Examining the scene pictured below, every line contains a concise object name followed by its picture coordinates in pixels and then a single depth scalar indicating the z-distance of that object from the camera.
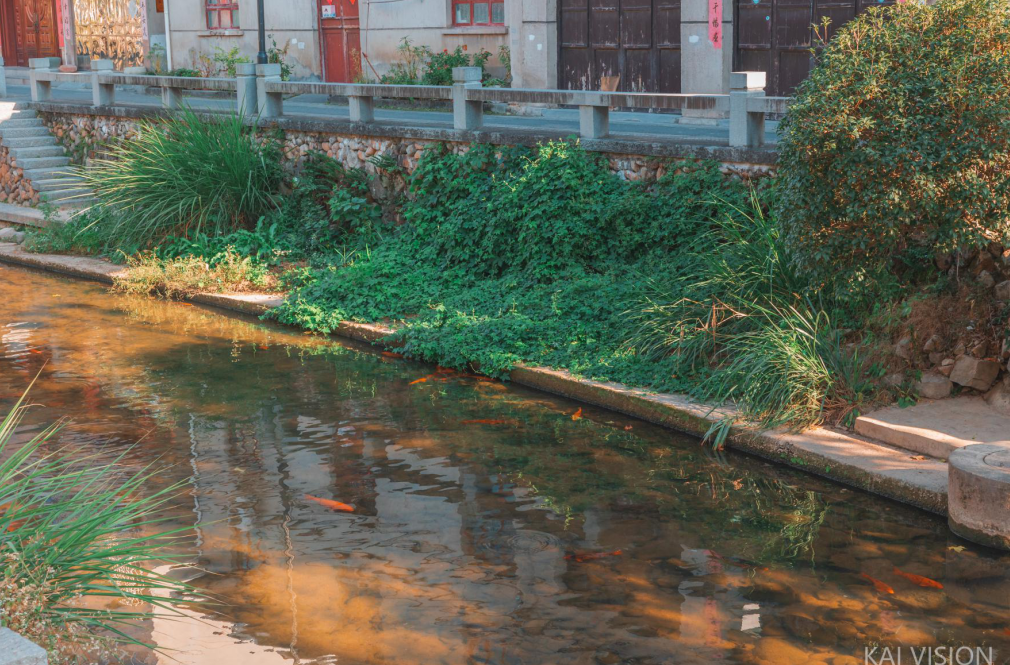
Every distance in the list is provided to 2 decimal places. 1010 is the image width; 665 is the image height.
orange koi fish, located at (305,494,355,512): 6.57
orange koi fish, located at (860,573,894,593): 5.49
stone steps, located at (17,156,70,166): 17.28
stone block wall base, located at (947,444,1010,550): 5.75
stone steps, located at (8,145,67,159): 17.45
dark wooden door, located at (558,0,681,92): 17.55
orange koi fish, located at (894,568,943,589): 5.52
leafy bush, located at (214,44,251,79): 23.20
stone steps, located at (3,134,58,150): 17.58
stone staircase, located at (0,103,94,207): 16.80
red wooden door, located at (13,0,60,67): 28.98
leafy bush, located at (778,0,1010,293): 6.95
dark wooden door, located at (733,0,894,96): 15.64
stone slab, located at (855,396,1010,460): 6.78
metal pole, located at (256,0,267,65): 20.73
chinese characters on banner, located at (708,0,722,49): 16.34
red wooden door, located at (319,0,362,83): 22.59
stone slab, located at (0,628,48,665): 3.24
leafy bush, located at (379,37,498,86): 19.90
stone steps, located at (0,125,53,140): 17.69
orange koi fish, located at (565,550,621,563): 5.89
